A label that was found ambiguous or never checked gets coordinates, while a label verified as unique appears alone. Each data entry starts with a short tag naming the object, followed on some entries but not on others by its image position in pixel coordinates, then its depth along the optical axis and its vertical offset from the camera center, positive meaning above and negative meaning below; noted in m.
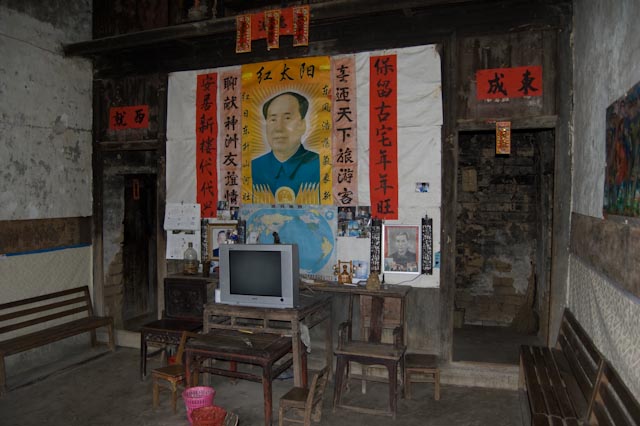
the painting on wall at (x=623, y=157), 2.75 +0.31
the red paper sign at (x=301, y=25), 5.27 +1.98
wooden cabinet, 5.86 -1.12
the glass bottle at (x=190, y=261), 6.18 -0.75
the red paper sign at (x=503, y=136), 5.01 +0.72
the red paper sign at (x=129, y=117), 6.66 +1.21
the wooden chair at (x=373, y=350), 4.40 -1.40
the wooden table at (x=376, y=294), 5.15 -0.96
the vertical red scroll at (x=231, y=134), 6.11 +0.89
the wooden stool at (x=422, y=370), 4.79 -1.65
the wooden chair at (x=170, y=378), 4.62 -1.69
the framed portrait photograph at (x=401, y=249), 5.40 -0.50
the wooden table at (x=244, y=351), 4.24 -1.35
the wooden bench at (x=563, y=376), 3.19 -1.37
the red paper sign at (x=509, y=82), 4.97 +1.29
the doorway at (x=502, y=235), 7.25 -0.47
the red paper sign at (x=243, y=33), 5.51 +1.97
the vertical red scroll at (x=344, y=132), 5.59 +0.84
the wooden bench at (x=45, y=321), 5.42 -1.51
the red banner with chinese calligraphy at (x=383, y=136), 5.43 +0.78
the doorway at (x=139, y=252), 7.79 -0.81
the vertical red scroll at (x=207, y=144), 6.23 +0.78
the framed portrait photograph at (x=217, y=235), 6.20 -0.40
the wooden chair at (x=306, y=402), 4.00 -1.67
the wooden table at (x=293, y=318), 4.66 -1.21
